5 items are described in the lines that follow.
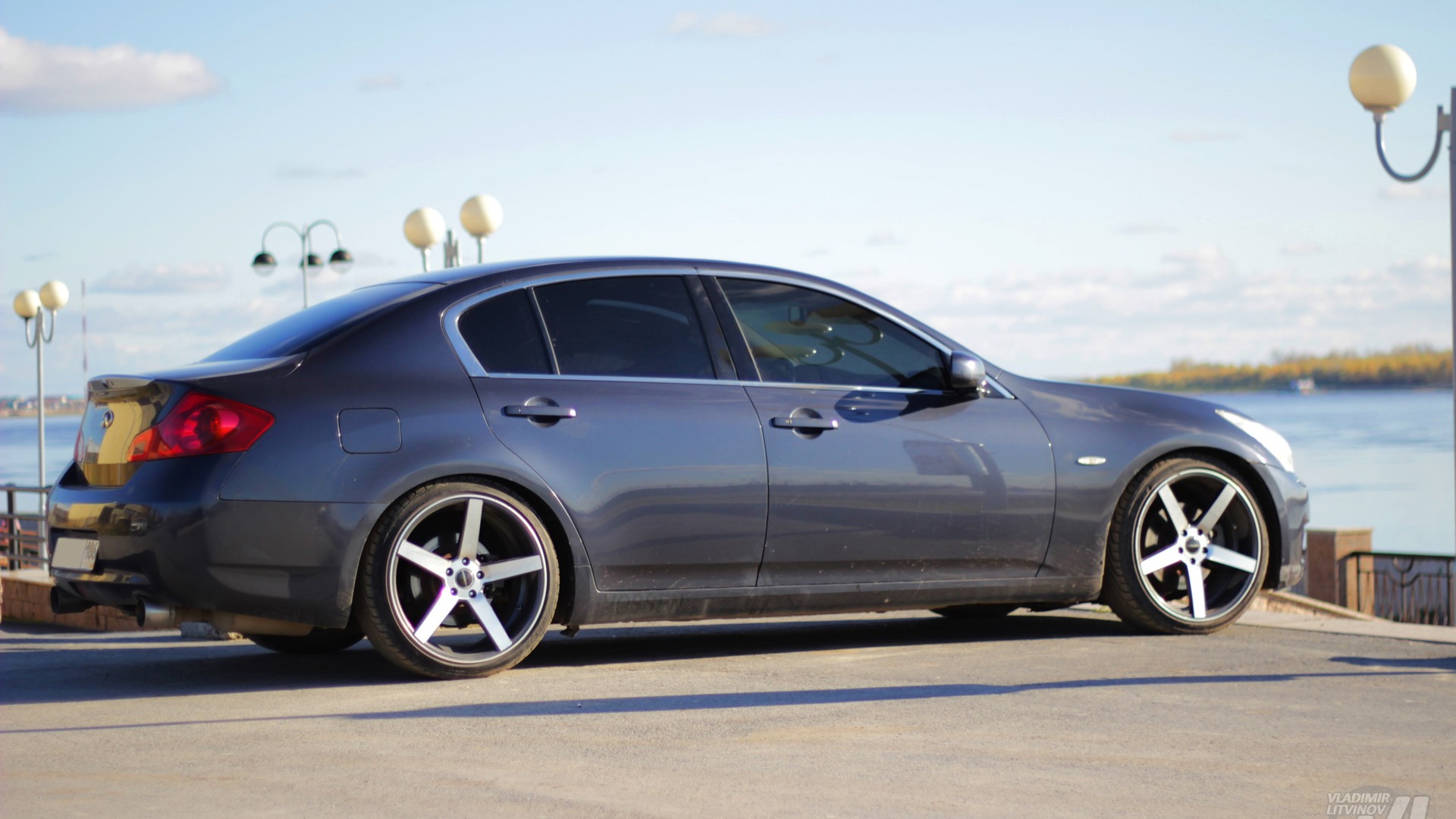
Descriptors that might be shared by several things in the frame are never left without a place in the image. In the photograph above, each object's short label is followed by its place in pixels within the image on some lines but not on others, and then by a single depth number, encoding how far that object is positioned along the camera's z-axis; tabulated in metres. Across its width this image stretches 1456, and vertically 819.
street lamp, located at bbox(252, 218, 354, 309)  32.75
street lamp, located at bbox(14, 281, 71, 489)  35.59
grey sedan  5.39
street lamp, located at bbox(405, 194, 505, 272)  18.64
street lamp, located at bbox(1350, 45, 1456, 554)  13.25
